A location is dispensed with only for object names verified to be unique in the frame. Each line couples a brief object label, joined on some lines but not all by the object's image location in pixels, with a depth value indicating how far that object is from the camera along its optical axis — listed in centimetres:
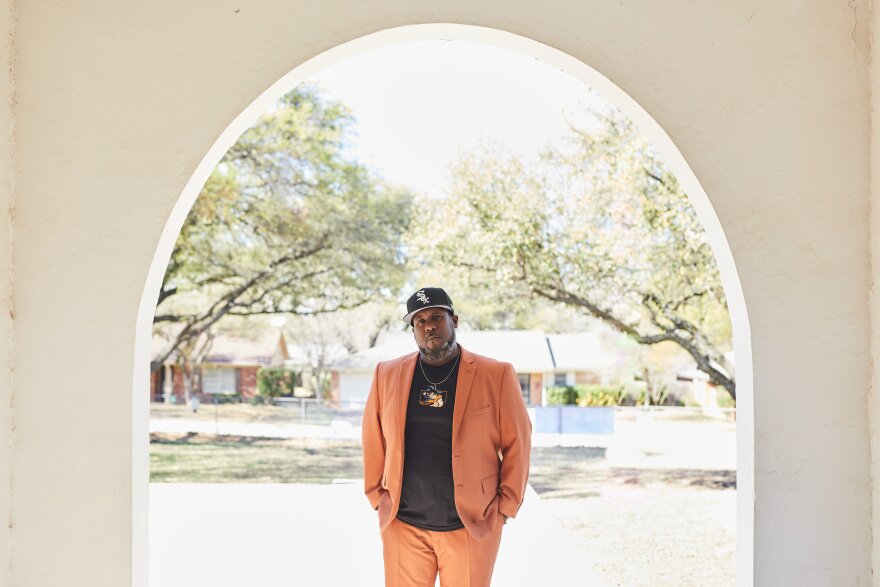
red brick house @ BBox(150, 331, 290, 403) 1814
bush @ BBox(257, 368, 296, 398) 1842
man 276
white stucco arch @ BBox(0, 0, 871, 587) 266
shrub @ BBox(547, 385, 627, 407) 1698
